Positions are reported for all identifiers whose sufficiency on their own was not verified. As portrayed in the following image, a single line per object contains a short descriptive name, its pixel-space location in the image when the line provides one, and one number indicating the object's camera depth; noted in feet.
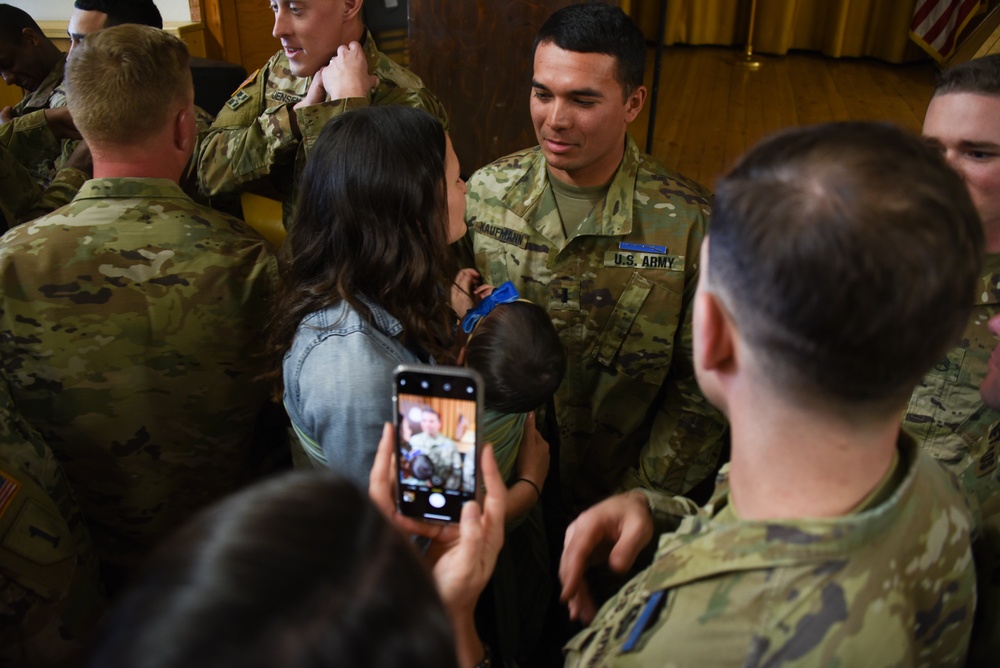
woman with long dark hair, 3.76
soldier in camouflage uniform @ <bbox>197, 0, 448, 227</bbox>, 6.48
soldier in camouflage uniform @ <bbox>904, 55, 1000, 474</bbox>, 4.68
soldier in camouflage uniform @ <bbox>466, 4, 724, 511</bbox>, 5.79
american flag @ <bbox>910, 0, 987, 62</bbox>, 19.12
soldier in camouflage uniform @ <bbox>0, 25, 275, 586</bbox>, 4.69
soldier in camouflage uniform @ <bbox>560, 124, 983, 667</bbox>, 2.11
